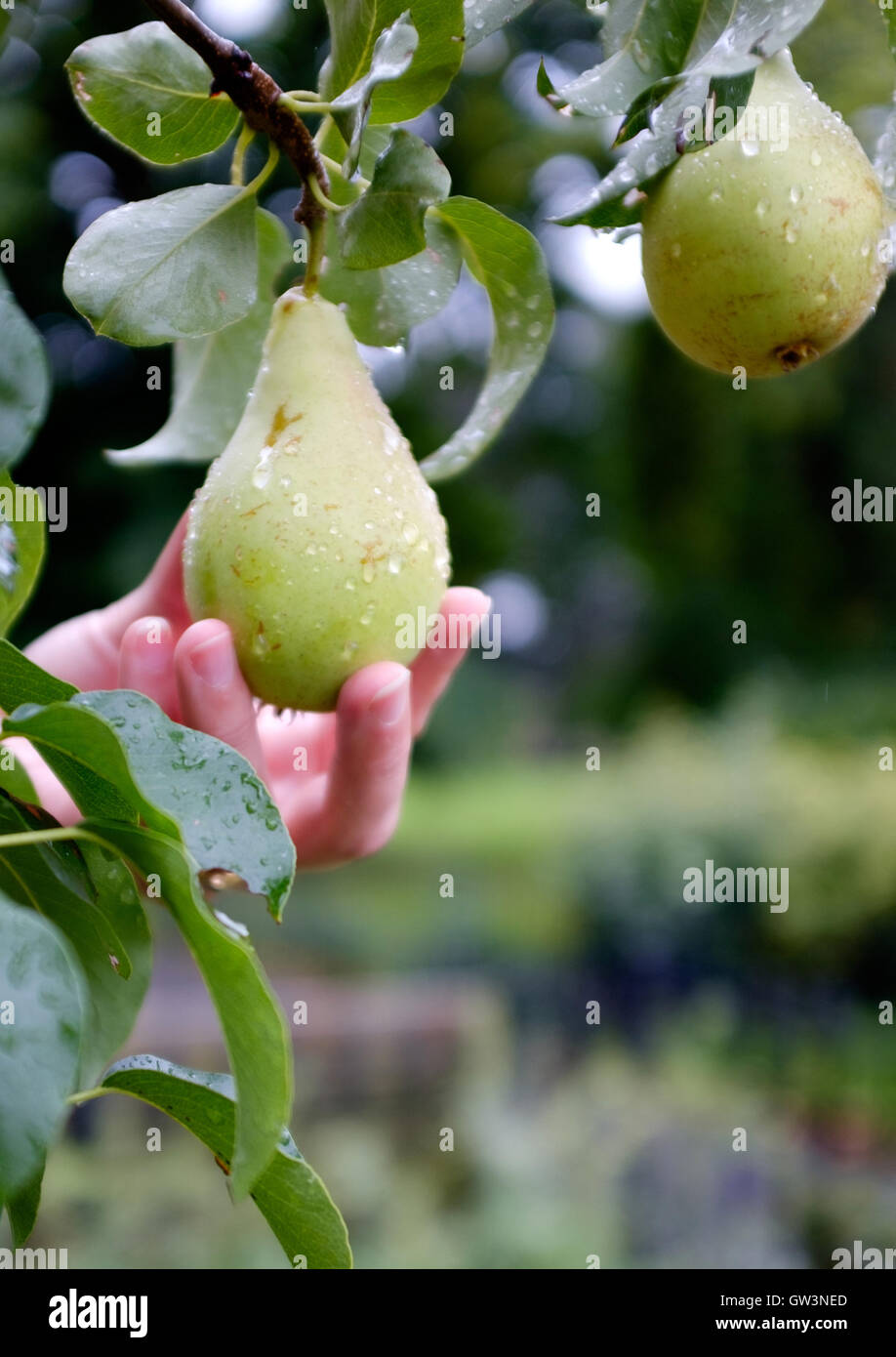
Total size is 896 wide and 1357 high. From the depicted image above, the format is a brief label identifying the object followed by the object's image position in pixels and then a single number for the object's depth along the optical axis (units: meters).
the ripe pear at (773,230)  0.48
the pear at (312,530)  0.51
